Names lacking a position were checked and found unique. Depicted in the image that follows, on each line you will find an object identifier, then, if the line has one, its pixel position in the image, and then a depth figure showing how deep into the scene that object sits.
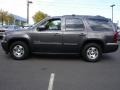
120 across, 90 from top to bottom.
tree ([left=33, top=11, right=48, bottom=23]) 31.39
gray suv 4.27
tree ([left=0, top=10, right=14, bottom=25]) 32.10
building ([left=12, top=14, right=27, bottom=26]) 39.72
